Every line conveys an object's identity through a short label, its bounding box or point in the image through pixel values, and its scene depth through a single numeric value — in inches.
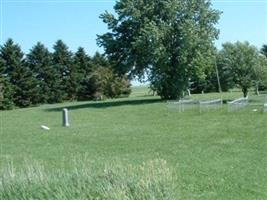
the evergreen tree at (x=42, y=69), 2598.4
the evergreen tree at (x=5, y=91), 2335.1
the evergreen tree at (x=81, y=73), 2716.5
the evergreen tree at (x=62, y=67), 2679.9
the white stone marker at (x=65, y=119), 995.9
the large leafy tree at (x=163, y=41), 1748.3
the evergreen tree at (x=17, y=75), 2458.2
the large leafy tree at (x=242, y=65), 1595.1
